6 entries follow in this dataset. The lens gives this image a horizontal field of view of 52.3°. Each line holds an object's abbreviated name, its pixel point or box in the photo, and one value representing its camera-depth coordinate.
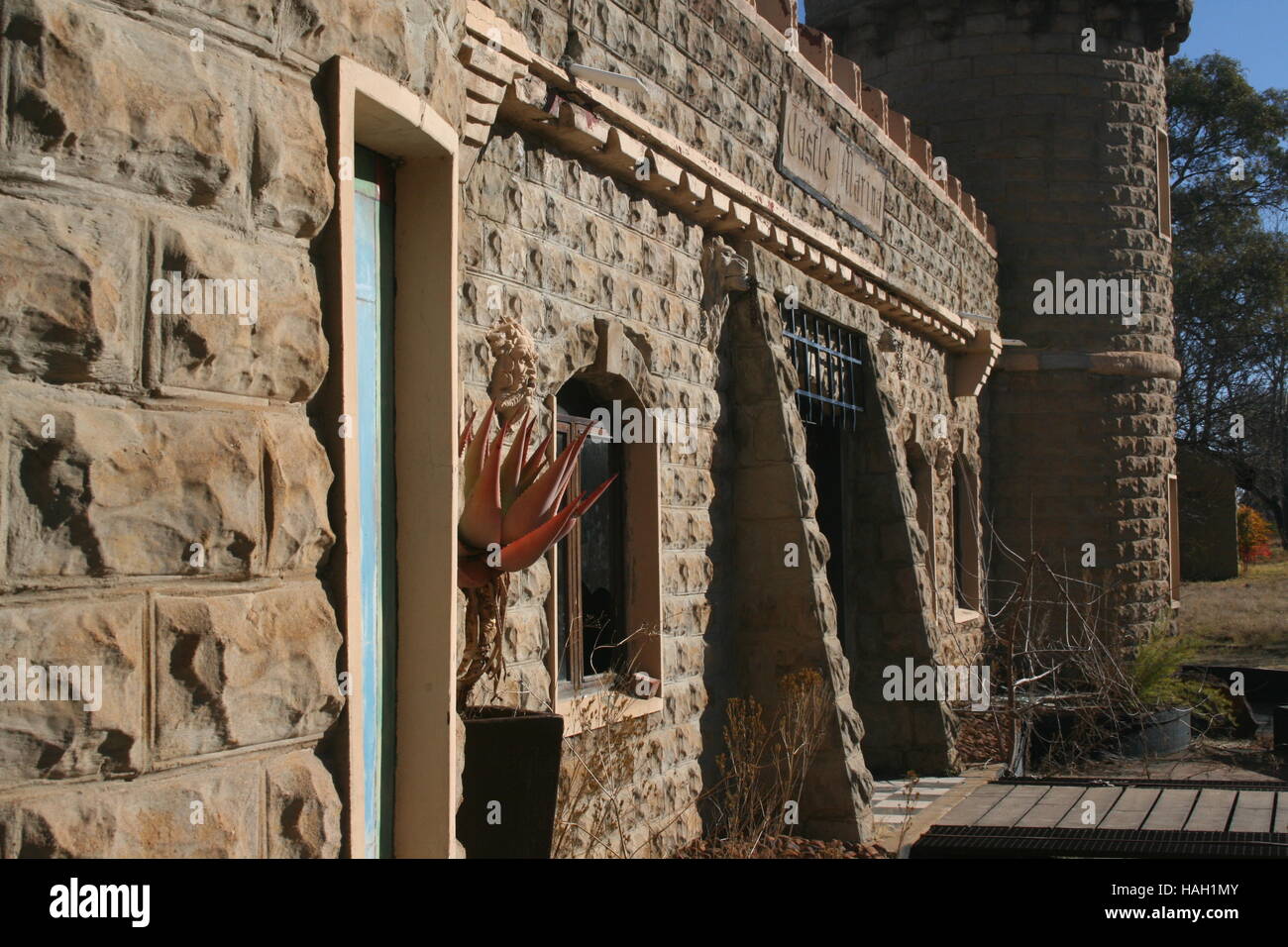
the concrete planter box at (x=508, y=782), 4.11
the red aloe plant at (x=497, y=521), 4.03
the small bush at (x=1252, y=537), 31.33
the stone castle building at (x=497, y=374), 1.83
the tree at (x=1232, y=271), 31.33
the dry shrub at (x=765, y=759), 6.86
